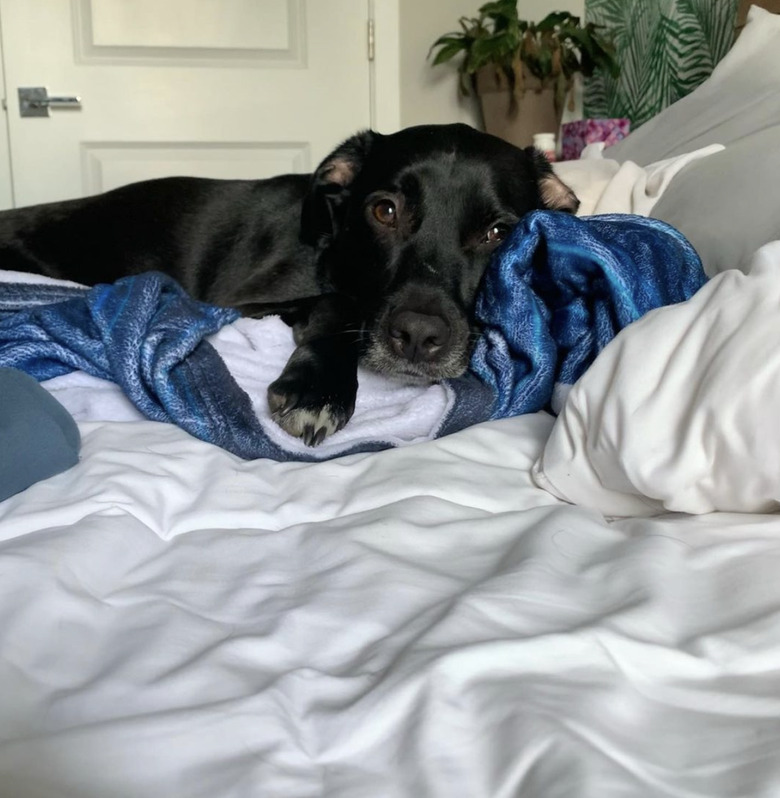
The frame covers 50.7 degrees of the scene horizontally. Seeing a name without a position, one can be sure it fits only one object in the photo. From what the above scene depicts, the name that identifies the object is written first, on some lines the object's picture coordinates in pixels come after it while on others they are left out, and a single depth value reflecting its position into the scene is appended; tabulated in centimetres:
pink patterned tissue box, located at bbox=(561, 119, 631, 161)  255
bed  45
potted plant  306
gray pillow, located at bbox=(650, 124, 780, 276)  124
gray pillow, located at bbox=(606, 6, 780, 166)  165
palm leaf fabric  240
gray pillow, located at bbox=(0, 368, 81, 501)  83
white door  332
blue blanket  107
